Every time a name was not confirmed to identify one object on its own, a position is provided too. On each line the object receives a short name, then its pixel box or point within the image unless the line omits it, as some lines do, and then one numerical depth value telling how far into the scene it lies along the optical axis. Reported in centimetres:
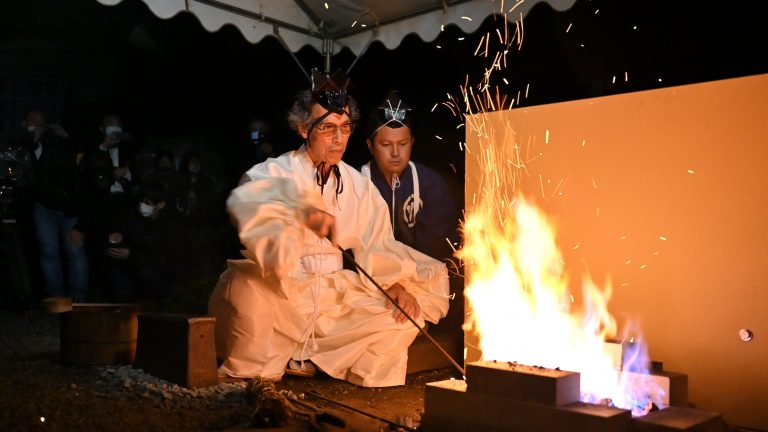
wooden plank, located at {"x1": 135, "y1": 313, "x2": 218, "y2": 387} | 427
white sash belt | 505
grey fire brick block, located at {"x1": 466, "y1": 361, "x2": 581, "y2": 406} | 299
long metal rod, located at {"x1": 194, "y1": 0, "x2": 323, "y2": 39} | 595
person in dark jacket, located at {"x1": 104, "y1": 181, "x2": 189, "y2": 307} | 794
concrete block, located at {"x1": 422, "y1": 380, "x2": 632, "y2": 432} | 285
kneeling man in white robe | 438
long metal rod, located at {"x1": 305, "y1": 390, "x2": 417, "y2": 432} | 359
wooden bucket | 489
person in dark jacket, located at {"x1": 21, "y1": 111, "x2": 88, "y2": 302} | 757
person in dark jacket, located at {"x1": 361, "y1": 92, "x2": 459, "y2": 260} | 646
